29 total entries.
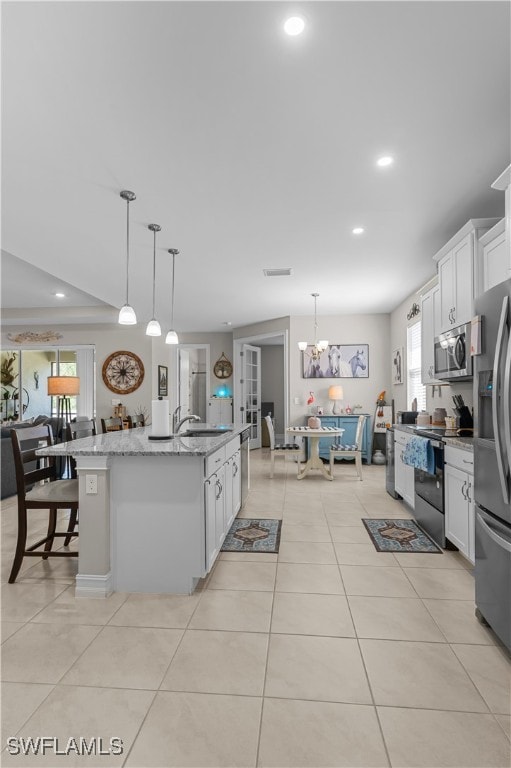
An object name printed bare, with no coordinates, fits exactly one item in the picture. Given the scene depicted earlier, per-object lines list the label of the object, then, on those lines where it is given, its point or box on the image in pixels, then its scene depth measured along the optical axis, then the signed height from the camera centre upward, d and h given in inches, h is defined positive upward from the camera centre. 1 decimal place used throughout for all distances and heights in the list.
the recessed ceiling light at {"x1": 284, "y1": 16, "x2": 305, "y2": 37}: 63.2 +58.5
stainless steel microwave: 130.1 +15.2
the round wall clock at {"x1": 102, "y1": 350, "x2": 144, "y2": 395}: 325.1 +21.3
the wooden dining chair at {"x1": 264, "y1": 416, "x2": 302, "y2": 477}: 236.1 -29.4
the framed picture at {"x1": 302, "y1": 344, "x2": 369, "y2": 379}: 296.2 +26.1
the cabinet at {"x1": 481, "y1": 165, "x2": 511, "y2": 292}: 94.3 +41.0
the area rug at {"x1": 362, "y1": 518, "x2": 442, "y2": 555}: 130.1 -46.9
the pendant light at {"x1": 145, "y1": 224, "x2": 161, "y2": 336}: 141.8 +26.0
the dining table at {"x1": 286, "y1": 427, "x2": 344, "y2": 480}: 231.1 -25.9
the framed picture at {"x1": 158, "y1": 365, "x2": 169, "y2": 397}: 332.9 +15.5
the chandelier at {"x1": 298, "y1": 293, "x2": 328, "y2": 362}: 254.0 +34.2
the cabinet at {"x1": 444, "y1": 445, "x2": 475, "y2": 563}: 109.1 -28.6
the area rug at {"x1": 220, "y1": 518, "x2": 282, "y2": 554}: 130.5 -47.1
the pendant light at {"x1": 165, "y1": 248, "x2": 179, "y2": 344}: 166.2 +25.7
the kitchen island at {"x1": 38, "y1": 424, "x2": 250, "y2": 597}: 100.3 -29.9
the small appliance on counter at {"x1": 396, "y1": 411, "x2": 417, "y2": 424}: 198.4 -8.7
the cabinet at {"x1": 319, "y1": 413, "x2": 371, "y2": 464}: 278.7 -24.0
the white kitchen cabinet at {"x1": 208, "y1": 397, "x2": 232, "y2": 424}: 359.6 -8.9
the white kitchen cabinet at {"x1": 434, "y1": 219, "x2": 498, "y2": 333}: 125.5 +42.2
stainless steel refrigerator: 74.1 -12.2
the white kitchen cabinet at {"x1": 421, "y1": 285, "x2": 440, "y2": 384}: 163.5 +29.4
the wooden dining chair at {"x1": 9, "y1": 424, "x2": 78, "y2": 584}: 106.4 -26.0
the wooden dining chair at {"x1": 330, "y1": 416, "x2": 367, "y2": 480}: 233.0 -29.7
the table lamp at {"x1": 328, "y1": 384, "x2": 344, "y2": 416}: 291.6 +3.5
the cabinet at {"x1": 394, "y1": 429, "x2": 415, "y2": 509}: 161.8 -31.0
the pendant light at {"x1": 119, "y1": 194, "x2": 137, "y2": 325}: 118.7 +28.0
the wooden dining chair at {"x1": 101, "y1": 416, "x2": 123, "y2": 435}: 275.7 -17.1
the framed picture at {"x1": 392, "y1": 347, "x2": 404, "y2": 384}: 259.4 +22.2
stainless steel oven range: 130.3 -33.3
